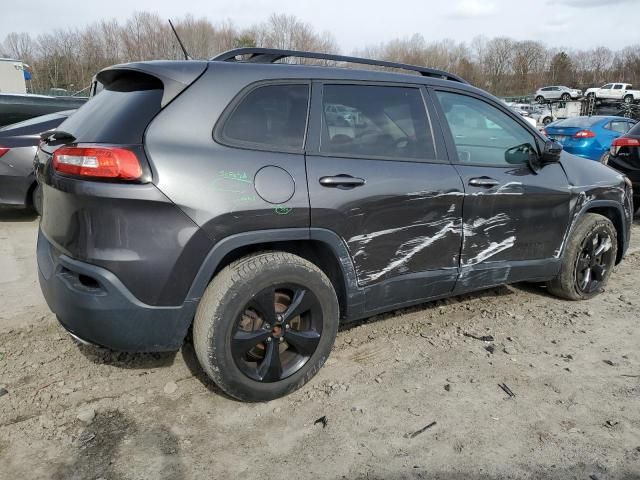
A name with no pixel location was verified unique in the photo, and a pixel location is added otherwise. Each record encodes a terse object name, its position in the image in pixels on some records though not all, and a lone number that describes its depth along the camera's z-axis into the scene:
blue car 12.02
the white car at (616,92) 45.72
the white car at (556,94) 50.69
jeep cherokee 2.34
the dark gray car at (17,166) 5.97
